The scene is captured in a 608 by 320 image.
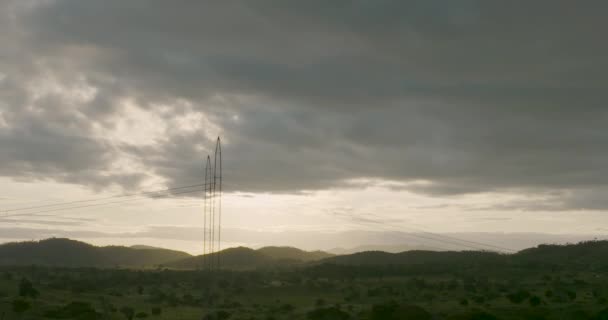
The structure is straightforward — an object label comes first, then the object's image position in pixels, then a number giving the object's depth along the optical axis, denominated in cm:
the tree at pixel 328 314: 5861
